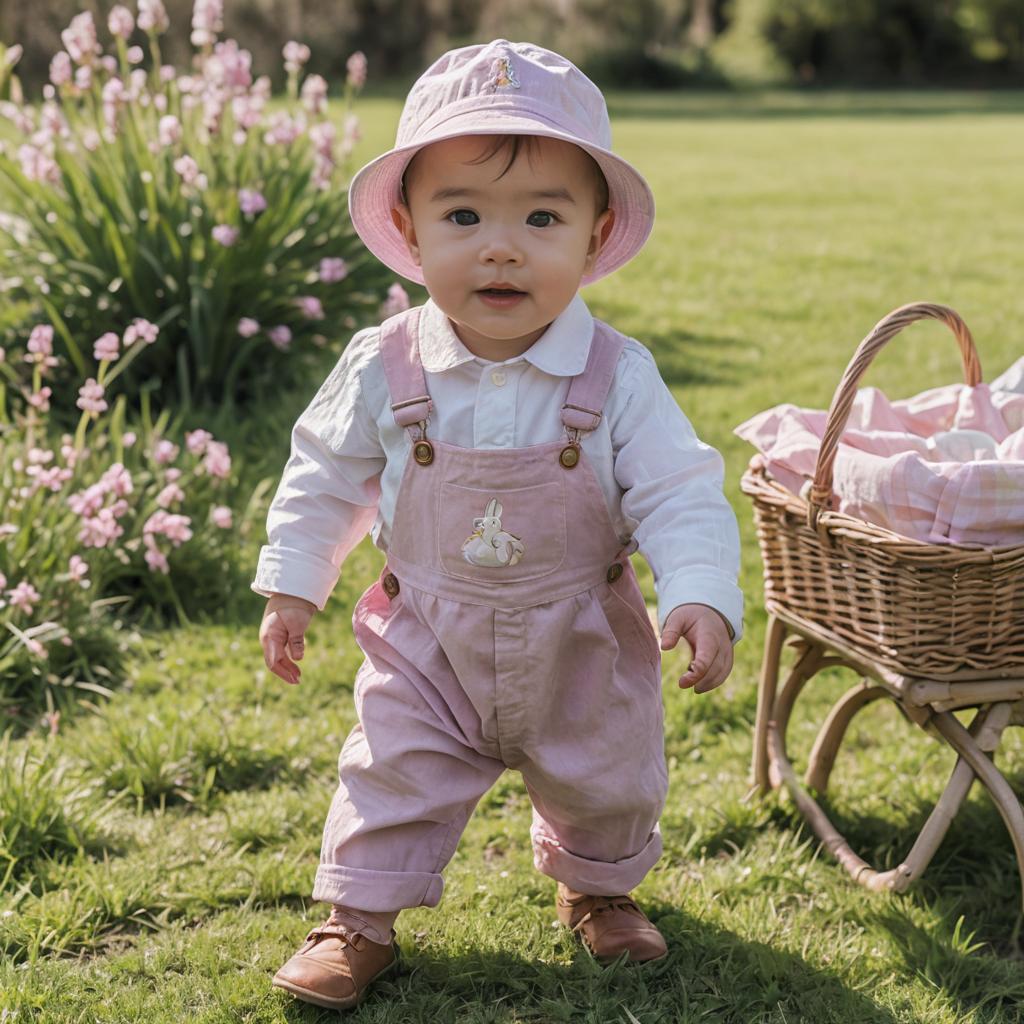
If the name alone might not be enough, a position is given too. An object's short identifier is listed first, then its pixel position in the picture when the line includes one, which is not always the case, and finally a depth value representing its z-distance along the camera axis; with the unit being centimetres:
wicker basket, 244
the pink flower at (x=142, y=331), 365
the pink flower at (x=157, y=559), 360
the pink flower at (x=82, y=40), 459
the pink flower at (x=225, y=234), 462
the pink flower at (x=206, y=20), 455
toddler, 221
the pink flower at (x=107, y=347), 347
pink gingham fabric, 244
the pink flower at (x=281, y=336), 487
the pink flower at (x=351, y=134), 549
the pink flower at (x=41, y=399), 350
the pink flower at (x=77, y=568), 339
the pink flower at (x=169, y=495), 365
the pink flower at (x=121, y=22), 439
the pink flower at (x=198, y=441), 379
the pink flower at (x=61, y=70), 446
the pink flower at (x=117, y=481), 347
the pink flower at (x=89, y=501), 344
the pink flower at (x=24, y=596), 329
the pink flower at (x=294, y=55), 502
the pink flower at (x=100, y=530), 340
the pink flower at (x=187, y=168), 466
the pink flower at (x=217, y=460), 375
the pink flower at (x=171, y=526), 353
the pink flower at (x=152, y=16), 443
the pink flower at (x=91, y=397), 344
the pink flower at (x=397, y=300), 439
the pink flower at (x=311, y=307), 475
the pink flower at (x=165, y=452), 377
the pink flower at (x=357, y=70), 522
